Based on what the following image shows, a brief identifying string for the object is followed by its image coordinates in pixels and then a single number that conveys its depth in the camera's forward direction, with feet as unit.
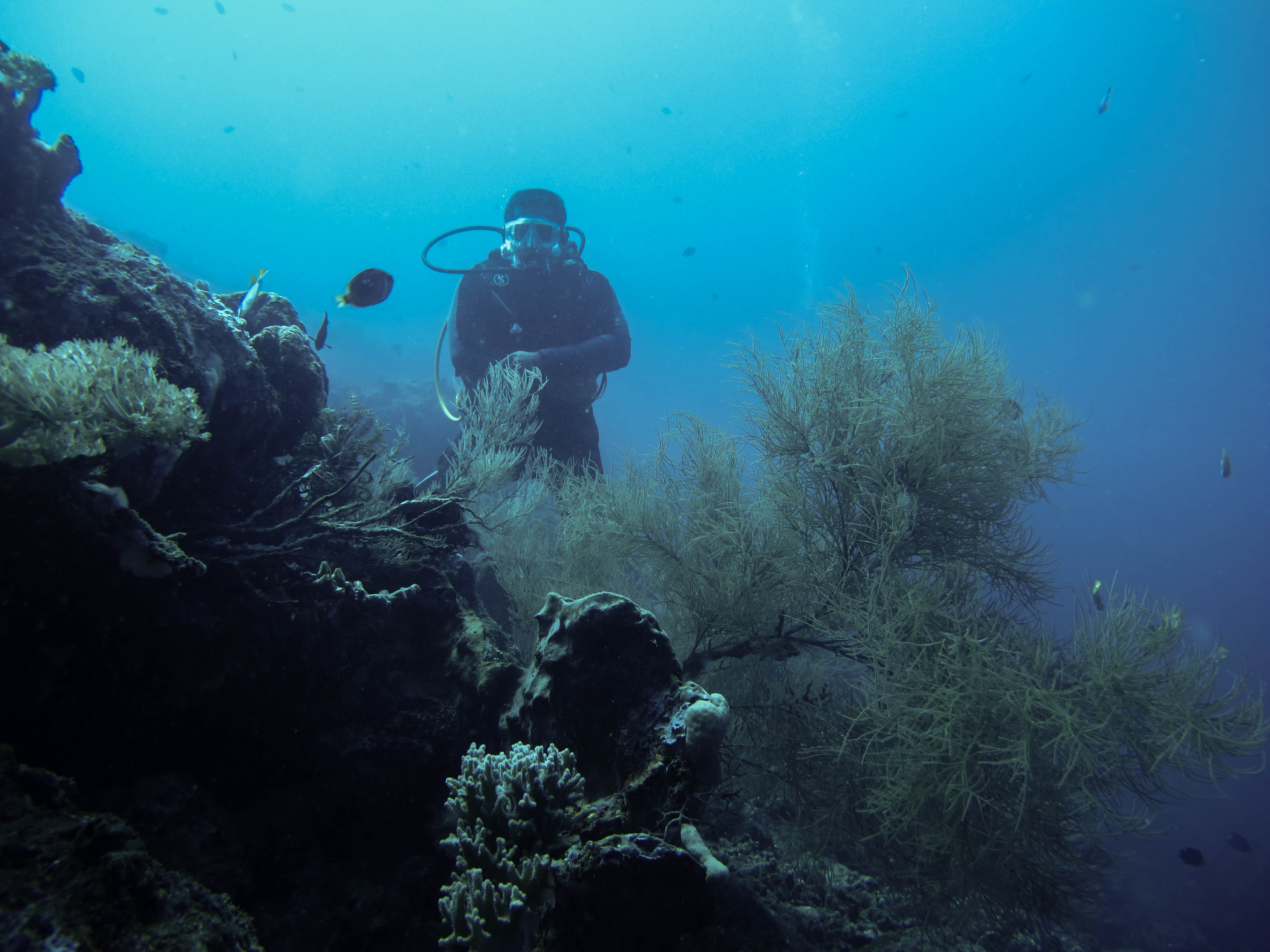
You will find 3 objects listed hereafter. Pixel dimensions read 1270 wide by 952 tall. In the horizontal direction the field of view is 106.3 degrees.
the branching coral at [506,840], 5.71
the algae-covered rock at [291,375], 11.72
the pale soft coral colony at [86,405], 5.84
